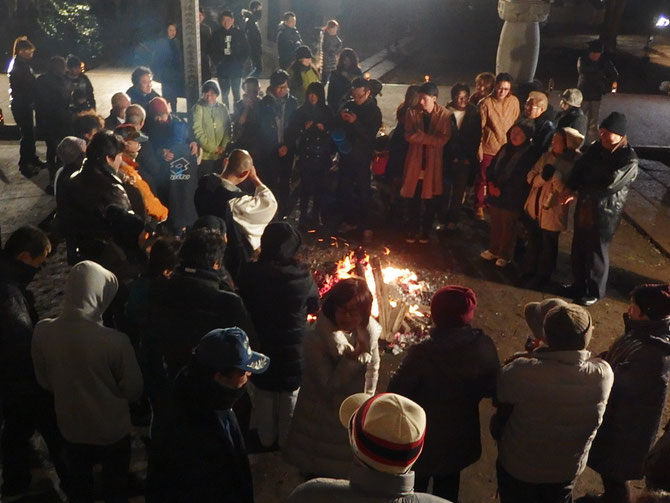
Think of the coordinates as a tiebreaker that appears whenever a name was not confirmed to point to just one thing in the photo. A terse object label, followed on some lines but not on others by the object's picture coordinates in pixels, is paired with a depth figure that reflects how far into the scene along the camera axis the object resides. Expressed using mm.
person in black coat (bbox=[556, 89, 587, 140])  8414
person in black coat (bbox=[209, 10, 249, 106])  13820
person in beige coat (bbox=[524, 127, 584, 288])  7453
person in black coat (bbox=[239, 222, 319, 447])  4809
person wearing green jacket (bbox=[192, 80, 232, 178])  9180
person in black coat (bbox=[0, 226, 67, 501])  4375
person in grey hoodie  4023
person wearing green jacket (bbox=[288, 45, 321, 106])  12152
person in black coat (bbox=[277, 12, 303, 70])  15945
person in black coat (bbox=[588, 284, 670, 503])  4230
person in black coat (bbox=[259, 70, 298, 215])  9258
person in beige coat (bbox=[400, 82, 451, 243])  8555
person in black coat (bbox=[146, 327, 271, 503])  3195
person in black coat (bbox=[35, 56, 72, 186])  10109
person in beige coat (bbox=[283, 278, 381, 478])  4262
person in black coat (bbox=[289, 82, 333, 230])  8969
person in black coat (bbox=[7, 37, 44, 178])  10398
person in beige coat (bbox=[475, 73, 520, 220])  9133
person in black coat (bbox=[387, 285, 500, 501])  3910
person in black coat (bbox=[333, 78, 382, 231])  8852
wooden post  9906
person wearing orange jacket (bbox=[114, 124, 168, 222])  6789
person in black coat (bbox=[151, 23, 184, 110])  12445
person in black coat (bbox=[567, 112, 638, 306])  7020
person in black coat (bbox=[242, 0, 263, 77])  15883
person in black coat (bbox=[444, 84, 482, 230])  8898
